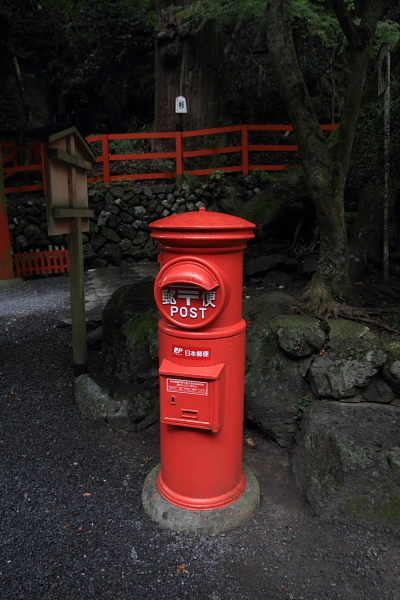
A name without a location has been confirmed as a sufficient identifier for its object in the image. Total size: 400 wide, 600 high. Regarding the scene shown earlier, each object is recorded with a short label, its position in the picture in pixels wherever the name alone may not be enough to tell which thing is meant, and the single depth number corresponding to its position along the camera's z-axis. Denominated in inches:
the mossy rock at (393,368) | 126.0
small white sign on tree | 389.1
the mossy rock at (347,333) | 139.3
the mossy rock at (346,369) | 129.3
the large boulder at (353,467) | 103.5
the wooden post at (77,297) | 163.5
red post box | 92.8
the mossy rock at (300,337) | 139.4
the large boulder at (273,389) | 135.8
